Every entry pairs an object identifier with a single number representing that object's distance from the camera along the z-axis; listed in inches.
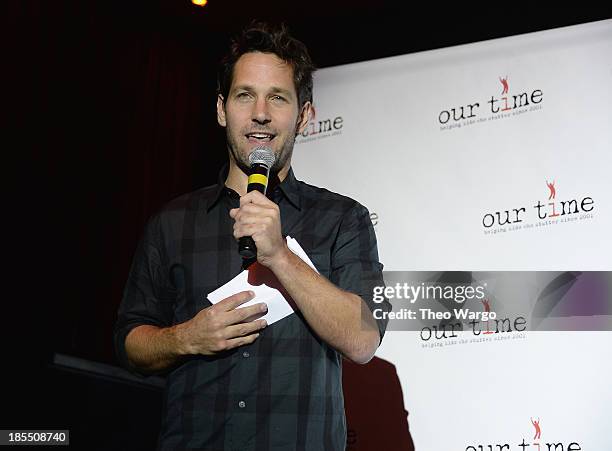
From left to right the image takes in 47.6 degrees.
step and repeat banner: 115.7
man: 55.5
